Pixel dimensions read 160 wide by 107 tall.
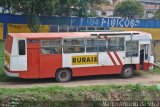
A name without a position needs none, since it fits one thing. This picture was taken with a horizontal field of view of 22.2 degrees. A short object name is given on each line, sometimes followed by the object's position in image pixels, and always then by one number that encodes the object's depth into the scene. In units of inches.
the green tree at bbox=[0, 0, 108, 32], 1129.4
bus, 680.4
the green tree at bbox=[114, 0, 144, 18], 2482.2
